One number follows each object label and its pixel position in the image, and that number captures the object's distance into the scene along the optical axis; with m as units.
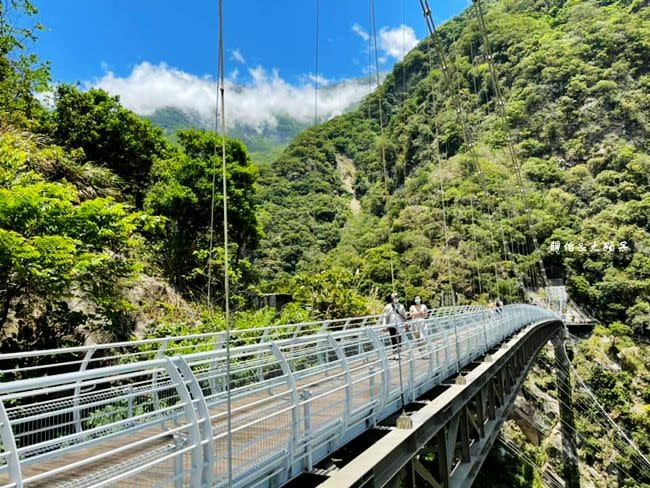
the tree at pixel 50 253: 6.98
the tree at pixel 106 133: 16.83
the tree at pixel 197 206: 16.70
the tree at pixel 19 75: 13.25
